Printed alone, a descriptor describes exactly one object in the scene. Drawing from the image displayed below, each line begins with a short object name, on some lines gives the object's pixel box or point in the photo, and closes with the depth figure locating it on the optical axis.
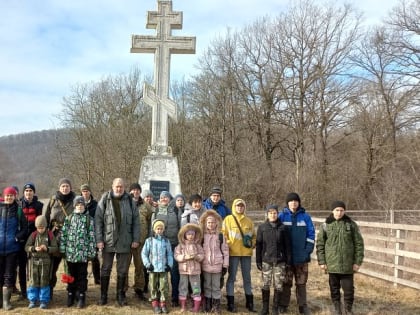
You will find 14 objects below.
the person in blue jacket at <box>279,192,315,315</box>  5.85
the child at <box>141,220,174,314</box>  5.65
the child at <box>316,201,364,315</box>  5.65
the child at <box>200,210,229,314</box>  5.75
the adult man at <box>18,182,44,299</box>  6.09
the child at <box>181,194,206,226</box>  6.01
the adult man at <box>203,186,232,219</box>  6.40
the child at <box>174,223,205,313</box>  5.71
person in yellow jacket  6.03
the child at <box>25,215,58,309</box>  5.68
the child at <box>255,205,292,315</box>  5.69
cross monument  8.38
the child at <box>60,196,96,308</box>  5.72
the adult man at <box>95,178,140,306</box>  5.82
